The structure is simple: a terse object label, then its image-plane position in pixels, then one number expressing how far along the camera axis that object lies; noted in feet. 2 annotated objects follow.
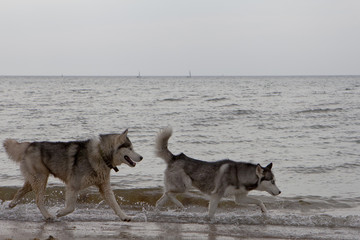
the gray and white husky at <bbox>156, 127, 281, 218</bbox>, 53.67
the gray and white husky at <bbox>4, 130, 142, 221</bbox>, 48.24
